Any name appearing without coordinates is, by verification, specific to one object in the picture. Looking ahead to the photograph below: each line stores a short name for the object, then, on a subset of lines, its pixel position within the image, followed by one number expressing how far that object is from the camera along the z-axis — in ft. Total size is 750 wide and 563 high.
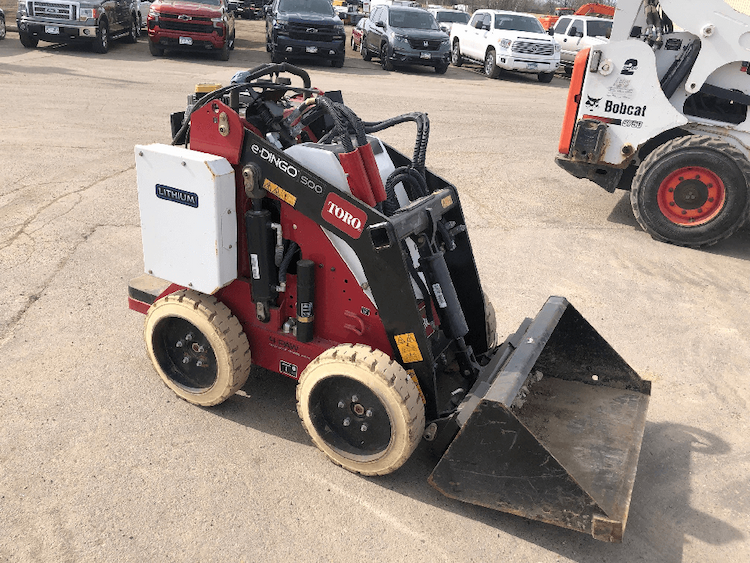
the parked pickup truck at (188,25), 54.49
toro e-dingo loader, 10.32
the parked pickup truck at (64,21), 52.24
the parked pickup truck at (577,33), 69.87
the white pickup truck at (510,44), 59.93
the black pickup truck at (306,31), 56.34
